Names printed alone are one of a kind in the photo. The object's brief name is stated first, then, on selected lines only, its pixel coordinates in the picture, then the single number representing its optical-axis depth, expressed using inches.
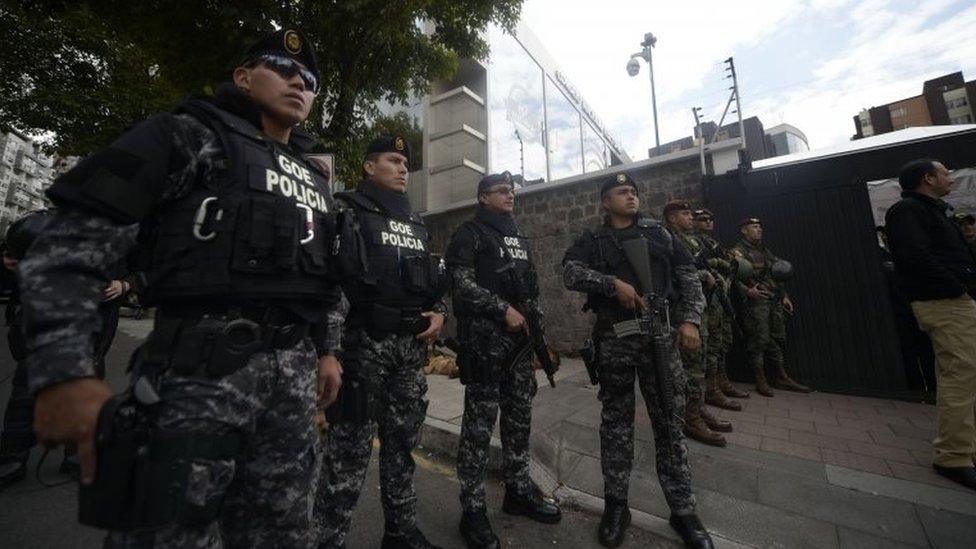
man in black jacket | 104.9
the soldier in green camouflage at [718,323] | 173.2
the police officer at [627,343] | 86.0
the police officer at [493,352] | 90.1
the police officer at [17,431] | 97.9
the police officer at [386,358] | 72.5
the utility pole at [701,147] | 223.8
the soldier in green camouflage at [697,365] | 131.3
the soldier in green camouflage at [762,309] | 191.8
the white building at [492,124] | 398.6
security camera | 421.4
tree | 203.5
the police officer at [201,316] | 35.5
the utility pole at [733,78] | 240.5
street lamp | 407.2
